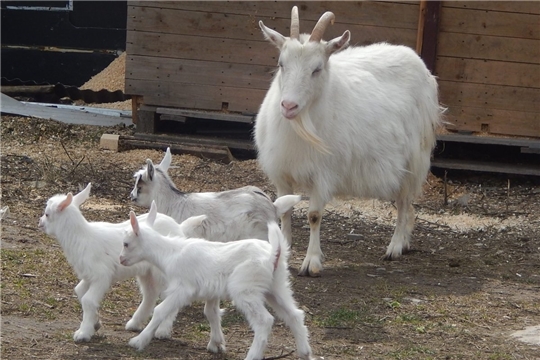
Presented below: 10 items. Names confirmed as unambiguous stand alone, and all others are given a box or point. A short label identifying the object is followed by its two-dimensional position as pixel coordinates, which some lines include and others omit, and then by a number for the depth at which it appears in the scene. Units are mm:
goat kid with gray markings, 5848
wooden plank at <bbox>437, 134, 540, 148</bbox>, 10461
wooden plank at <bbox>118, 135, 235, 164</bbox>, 10758
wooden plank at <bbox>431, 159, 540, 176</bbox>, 10578
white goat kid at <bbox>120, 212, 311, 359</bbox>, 4531
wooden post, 10406
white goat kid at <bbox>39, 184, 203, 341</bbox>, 5027
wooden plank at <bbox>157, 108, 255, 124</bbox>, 10891
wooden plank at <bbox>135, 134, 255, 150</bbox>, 11062
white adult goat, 6785
